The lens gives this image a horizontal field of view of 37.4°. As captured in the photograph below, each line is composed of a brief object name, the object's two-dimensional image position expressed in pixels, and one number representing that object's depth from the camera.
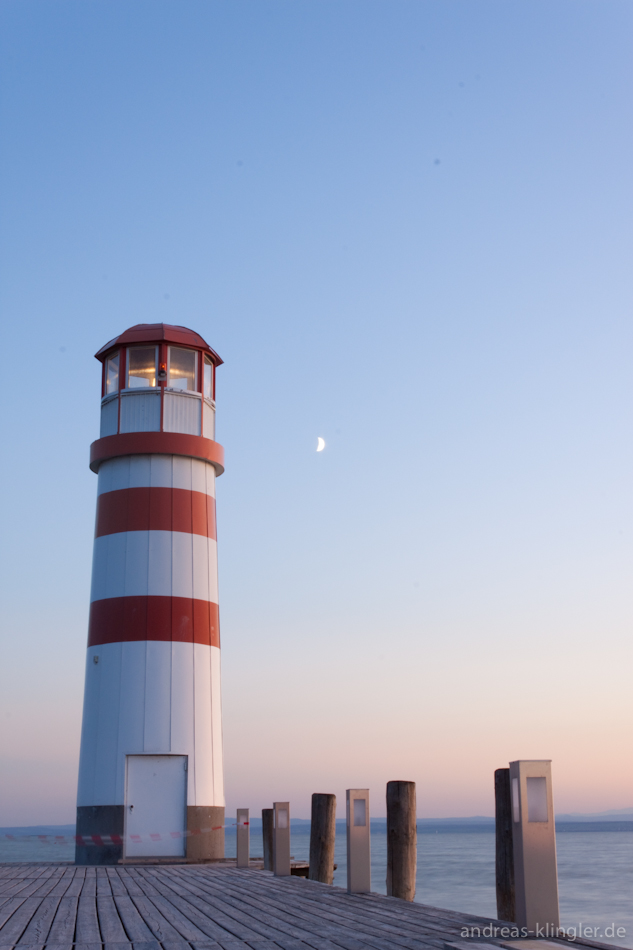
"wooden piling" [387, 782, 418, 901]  10.06
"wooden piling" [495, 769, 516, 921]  8.39
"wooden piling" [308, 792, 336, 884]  12.81
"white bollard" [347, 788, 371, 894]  9.30
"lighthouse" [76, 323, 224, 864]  15.75
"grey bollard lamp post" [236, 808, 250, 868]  14.29
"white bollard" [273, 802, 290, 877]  12.37
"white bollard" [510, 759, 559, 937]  5.92
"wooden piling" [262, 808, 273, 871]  14.74
